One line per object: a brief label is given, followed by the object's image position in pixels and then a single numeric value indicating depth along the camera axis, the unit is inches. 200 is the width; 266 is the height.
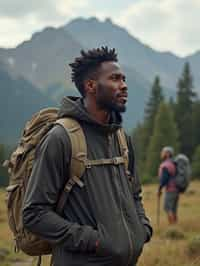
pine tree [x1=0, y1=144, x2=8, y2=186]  1279.8
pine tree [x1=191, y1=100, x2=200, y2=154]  2049.7
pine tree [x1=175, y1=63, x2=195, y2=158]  2089.1
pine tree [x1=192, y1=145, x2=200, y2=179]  1830.7
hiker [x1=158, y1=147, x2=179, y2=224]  510.3
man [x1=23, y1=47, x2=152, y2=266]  129.0
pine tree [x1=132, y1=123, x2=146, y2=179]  2168.2
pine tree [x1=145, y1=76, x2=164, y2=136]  2340.1
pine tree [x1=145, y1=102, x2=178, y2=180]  1998.6
